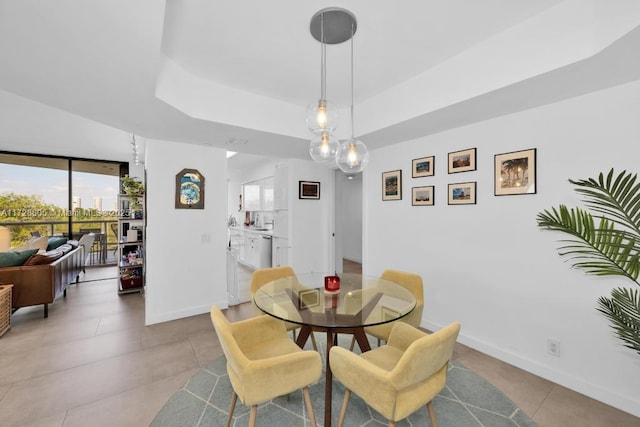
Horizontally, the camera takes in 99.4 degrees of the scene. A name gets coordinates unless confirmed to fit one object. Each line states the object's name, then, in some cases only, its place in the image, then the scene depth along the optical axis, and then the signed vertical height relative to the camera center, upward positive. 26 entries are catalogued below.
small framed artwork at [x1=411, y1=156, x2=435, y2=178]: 3.12 +0.53
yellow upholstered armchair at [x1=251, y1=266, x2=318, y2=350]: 2.53 -0.64
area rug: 1.76 -1.36
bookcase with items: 4.46 -0.54
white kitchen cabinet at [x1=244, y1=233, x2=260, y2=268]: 5.94 -0.89
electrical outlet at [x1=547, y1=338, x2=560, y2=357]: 2.20 -1.10
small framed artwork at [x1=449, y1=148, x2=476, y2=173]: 2.74 +0.53
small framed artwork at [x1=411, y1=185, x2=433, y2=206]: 3.13 +0.19
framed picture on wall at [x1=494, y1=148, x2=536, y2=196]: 2.33 +0.35
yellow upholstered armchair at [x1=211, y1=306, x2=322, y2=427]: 1.34 -0.84
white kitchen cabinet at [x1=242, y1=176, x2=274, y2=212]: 6.00 +0.40
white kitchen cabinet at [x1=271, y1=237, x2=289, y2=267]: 4.67 -0.72
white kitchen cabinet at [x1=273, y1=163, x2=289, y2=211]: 4.72 +0.44
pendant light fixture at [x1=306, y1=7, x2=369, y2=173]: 1.79 +0.66
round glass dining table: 1.65 -0.66
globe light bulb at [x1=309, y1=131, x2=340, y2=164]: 1.99 +0.48
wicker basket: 2.94 -1.08
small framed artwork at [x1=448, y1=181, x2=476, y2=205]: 2.75 +0.20
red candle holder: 2.13 -0.57
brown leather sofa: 3.25 -0.84
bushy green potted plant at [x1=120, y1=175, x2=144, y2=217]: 4.48 +0.33
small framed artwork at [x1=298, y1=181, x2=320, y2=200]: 4.64 +0.38
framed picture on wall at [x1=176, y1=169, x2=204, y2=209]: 3.50 +0.29
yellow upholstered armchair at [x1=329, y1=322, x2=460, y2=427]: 1.28 -0.83
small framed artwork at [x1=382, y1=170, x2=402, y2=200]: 3.48 +0.35
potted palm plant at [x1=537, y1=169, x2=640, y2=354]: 1.60 -0.22
